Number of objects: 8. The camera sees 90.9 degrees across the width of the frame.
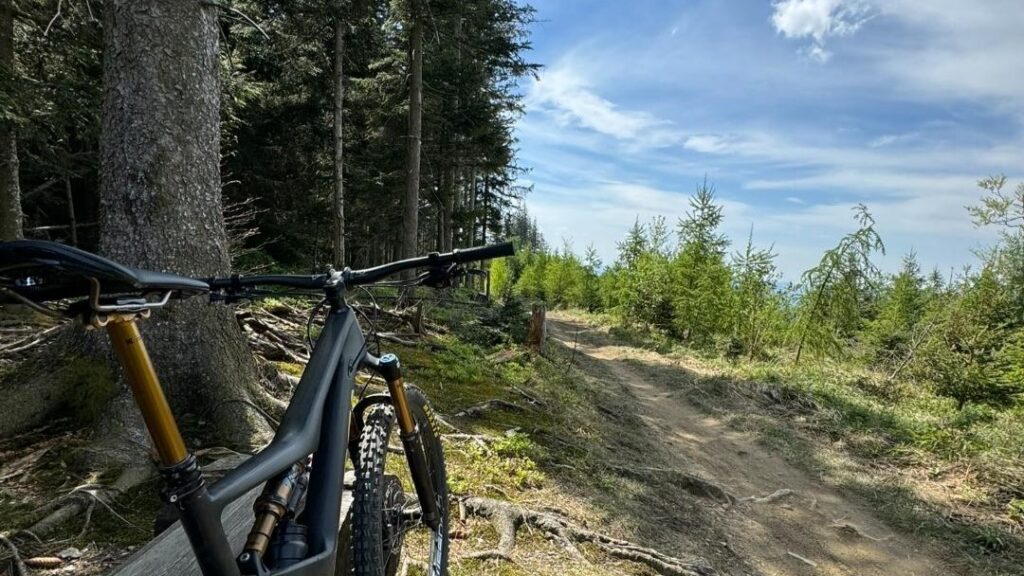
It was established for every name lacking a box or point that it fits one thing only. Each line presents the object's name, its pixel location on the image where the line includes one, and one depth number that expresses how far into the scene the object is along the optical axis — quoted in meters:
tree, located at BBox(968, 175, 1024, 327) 12.25
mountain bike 1.08
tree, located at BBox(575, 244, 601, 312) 30.77
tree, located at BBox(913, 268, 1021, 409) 11.00
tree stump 12.03
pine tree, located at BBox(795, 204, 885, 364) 13.29
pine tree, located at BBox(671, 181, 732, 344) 17.59
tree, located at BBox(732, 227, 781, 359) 15.86
